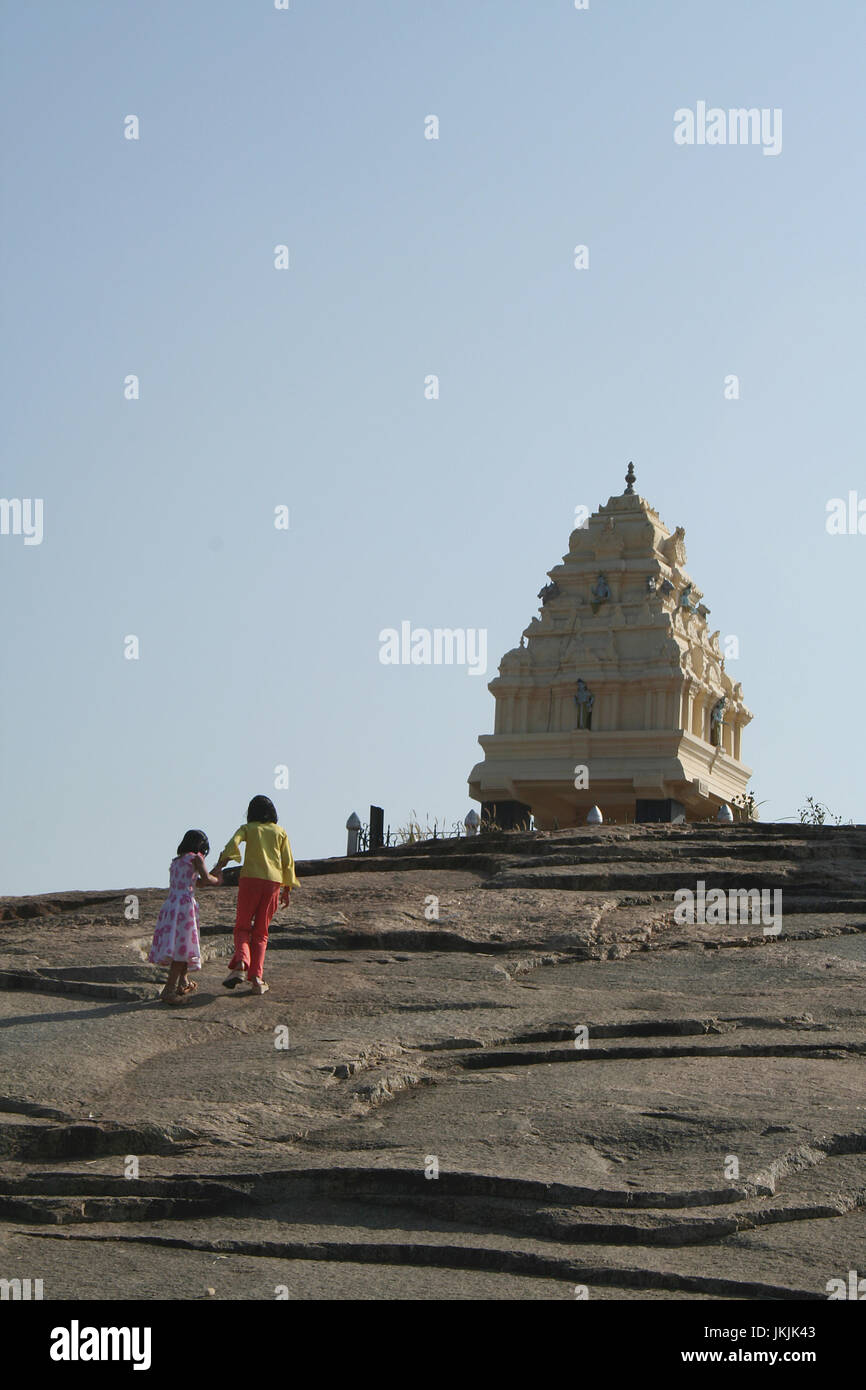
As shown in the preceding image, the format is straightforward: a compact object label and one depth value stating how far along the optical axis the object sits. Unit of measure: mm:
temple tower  35031
